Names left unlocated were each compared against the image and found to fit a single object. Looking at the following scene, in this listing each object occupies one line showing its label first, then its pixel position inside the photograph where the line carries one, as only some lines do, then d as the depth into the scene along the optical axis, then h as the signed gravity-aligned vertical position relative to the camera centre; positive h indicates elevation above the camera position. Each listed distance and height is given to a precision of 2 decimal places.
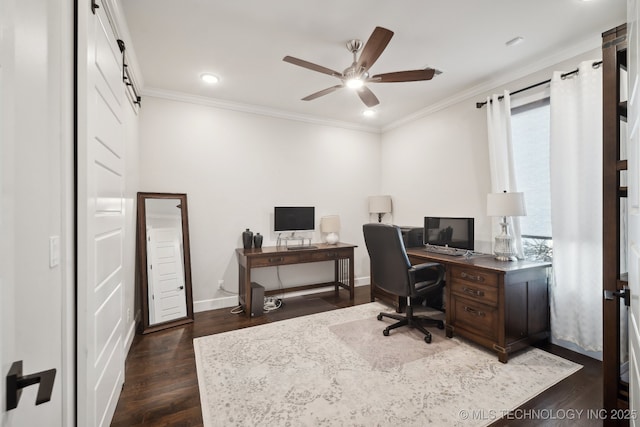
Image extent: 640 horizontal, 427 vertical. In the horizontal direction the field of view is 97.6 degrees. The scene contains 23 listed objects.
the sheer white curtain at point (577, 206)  2.30 +0.06
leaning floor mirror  3.04 -0.54
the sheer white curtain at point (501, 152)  2.85 +0.65
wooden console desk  3.35 -0.60
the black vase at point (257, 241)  3.73 -0.36
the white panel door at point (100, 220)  1.24 -0.03
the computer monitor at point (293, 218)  3.92 -0.07
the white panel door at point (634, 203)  0.89 +0.04
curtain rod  2.30 +1.24
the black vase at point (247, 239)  3.70 -0.33
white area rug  1.74 -1.24
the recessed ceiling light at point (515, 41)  2.37 +1.48
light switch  1.05 -0.14
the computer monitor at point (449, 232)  3.09 -0.22
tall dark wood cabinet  1.37 +0.01
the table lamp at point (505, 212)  2.60 +0.01
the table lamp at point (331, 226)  4.16 -0.19
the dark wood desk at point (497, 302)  2.33 -0.79
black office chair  2.67 -0.60
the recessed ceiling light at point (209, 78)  2.99 +1.48
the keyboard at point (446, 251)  3.08 -0.44
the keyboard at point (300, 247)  3.66 -0.46
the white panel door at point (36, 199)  0.63 +0.05
